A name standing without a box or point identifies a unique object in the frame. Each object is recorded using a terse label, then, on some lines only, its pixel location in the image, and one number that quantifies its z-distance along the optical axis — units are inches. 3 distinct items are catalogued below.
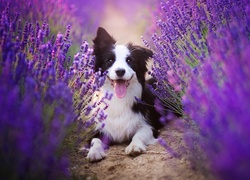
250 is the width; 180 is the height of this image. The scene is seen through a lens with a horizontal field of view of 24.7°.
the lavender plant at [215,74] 39.8
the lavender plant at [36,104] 49.3
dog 75.2
